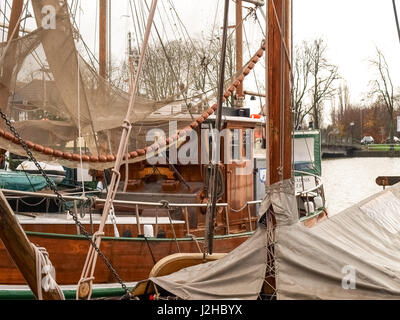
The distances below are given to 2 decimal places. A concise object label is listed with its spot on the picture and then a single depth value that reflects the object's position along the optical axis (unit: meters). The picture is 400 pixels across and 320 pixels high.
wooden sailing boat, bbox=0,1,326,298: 6.67
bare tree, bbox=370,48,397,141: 34.94
